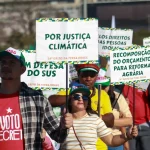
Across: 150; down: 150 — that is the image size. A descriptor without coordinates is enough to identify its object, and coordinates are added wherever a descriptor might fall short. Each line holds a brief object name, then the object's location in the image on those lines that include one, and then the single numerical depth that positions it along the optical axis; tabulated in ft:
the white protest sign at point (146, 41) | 42.97
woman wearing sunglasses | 25.30
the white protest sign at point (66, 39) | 25.93
